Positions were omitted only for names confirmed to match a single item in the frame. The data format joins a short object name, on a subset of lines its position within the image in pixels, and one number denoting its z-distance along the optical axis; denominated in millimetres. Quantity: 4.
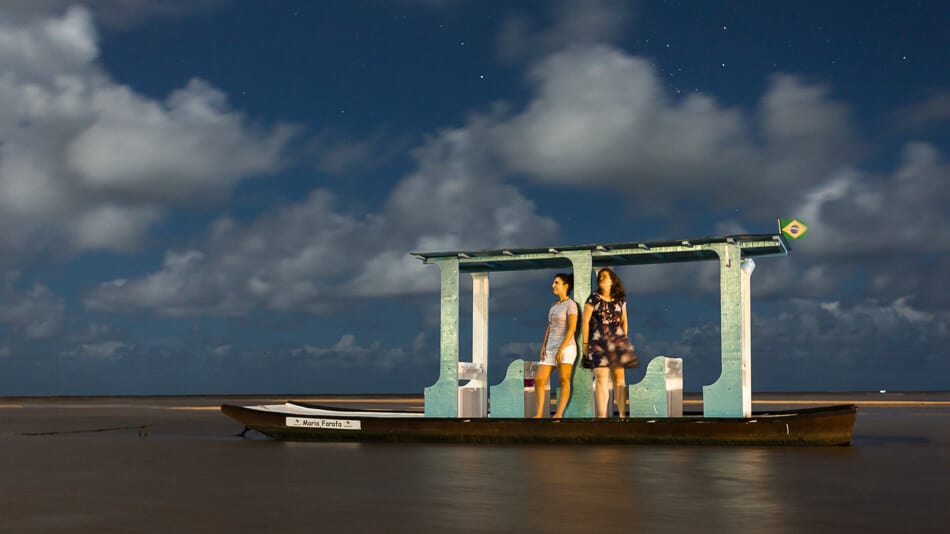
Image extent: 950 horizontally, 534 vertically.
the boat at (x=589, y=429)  15180
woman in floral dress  16266
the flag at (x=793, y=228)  15953
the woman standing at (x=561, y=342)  16594
